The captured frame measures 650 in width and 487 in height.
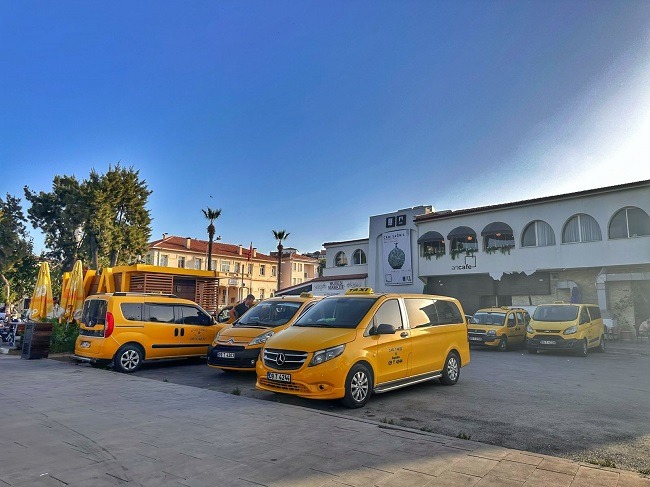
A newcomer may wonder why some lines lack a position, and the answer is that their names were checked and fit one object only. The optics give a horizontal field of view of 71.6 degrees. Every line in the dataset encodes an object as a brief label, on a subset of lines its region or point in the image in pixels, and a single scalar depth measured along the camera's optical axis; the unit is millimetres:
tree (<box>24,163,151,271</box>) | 39031
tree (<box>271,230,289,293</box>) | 59094
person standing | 13734
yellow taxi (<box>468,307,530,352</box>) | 18281
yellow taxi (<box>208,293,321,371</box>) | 9695
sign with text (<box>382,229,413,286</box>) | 33812
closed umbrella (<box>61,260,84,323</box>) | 15523
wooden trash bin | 13297
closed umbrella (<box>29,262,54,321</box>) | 15688
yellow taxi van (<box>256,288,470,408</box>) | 7043
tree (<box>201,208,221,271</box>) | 48431
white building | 24250
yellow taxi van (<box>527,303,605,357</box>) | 15844
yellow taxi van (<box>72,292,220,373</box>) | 11031
